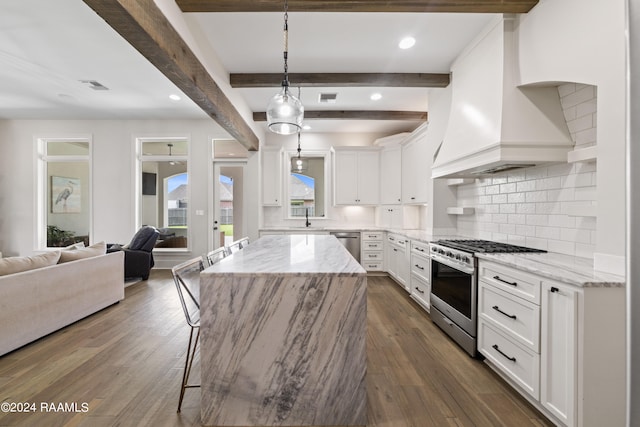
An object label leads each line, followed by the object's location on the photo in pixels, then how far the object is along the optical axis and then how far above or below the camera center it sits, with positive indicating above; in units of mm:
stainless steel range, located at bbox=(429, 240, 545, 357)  2418 -674
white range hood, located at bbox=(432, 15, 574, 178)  2314 +837
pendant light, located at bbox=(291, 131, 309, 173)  6039 +979
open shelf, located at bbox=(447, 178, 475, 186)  3603 +412
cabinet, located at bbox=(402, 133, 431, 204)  4251 +658
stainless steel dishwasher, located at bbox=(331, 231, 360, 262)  5422 -542
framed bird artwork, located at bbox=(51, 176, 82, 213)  6000 +318
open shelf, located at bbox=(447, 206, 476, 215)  3586 +35
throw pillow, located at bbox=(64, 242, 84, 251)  3674 -470
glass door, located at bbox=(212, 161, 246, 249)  5898 +213
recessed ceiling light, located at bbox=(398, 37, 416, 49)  2967 +1777
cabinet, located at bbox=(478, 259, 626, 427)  1493 -758
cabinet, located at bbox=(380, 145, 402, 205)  5363 +701
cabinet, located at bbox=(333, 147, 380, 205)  5812 +727
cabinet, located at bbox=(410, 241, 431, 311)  3381 -756
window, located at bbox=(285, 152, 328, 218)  6113 +421
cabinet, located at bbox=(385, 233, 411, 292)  4164 -753
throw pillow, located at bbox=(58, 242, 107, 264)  3149 -489
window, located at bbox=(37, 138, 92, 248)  5938 +317
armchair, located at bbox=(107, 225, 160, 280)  4824 -709
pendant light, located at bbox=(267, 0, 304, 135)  2199 +787
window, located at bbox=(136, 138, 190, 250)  5918 +454
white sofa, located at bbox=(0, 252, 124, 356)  2459 -863
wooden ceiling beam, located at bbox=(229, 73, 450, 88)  3654 +1684
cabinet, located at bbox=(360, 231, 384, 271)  5336 -735
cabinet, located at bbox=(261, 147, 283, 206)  5938 +732
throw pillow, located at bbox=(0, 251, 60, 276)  2549 -496
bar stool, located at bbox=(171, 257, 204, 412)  1748 -482
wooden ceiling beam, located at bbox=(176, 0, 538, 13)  2326 +1684
